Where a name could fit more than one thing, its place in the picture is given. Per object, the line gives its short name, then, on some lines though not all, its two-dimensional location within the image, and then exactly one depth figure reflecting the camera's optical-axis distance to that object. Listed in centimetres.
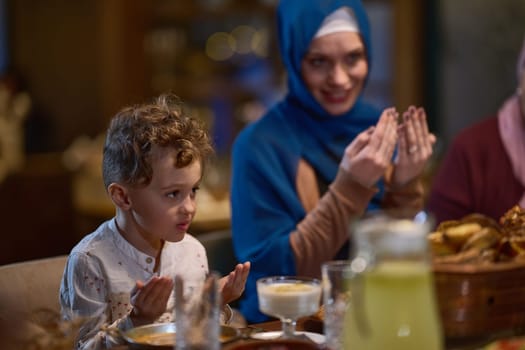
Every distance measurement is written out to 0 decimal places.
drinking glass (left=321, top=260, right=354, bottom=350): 243
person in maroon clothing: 338
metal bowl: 244
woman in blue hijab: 305
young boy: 266
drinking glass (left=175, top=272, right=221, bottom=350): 234
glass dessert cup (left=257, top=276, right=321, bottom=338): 244
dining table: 247
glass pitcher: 228
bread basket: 244
